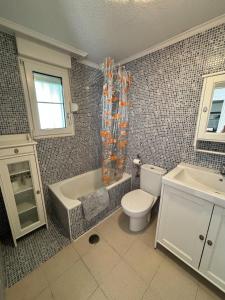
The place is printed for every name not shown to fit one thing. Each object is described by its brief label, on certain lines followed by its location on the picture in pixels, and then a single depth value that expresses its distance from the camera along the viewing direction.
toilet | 1.58
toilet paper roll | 2.04
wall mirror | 1.28
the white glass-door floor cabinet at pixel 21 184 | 1.32
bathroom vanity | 1.03
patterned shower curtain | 1.82
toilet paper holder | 2.05
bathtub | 1.56
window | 1.61
